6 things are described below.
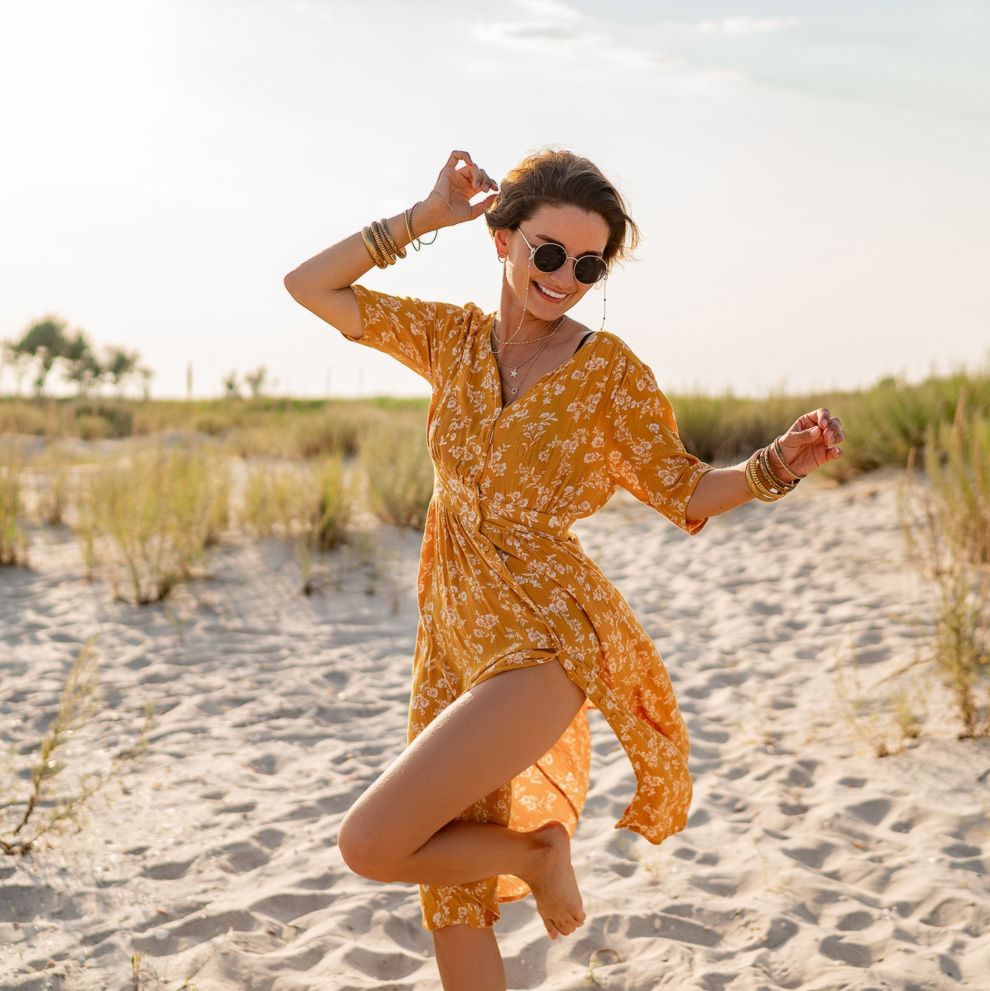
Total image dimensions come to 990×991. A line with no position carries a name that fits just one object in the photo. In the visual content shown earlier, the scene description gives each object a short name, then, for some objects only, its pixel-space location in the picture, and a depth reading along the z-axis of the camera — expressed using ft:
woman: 6.44
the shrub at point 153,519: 20.68
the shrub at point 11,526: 22.43
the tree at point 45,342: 74.13
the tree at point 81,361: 76.74
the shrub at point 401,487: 26.55
